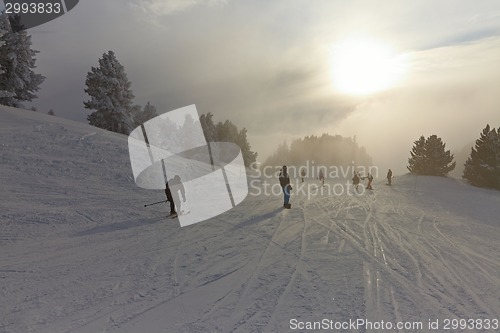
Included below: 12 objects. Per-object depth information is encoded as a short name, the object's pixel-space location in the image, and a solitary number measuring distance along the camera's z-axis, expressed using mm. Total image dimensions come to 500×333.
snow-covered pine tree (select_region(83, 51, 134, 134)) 41219
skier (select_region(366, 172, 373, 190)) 30850
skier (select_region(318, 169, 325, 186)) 32375
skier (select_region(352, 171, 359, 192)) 31703
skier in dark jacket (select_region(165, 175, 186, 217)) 13867
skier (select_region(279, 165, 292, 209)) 16625
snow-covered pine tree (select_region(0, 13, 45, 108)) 35719
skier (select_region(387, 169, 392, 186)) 35850
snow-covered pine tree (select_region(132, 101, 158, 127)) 58531
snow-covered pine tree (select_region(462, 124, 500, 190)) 37938
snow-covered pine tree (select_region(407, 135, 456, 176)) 43375
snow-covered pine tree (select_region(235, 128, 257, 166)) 66750
